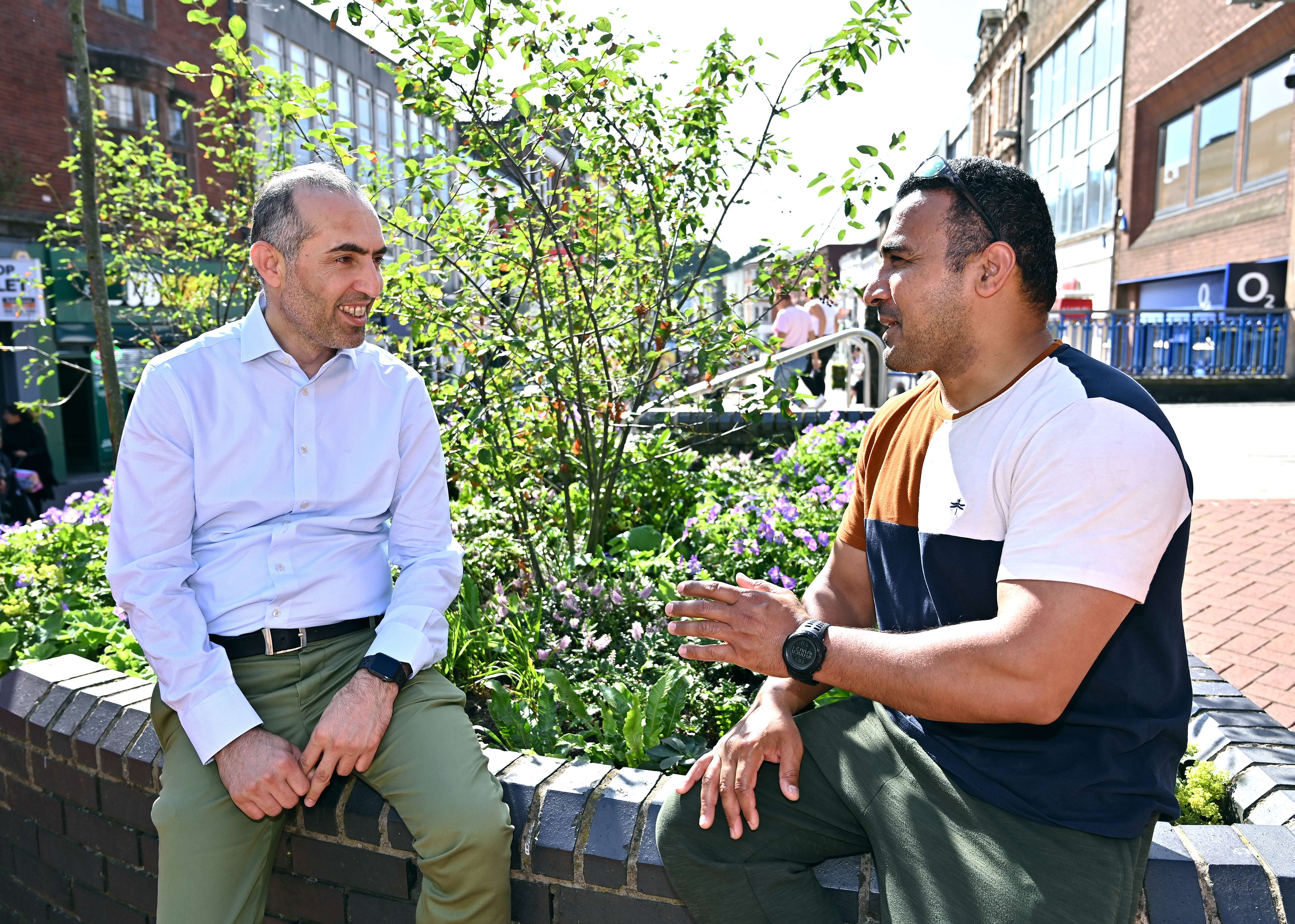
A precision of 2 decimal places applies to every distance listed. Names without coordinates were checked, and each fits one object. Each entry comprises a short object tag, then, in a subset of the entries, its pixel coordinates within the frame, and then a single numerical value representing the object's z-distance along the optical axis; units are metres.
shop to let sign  16.44
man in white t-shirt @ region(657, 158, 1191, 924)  1.55
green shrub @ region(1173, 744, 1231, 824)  2.11
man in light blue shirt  1.94
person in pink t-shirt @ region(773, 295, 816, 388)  8.01
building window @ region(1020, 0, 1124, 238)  26.59
